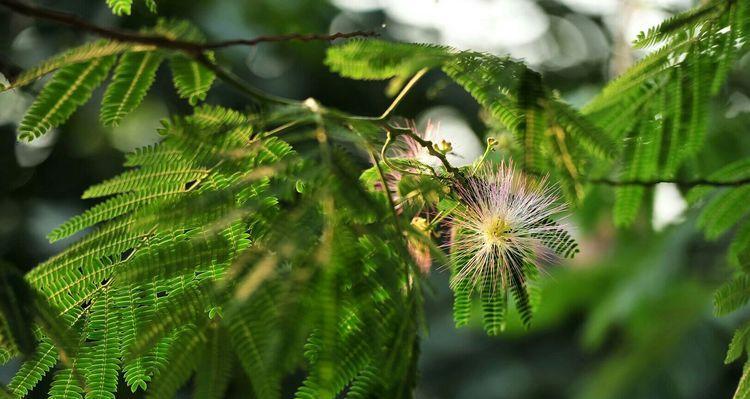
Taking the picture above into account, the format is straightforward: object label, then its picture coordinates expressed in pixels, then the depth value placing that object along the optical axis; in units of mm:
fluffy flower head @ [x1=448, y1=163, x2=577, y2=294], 1105
